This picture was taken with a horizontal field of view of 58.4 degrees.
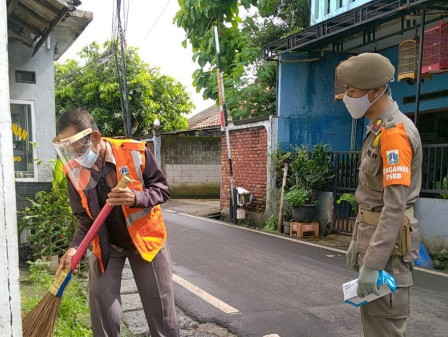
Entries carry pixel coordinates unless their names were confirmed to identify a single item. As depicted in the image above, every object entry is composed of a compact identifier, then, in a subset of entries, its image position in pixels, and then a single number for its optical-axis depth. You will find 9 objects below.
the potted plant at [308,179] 7.72
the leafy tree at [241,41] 10.48
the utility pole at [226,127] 9.27
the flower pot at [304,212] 7.69
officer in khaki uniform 1.77
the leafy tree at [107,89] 17.66
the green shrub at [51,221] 4.71
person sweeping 2.18
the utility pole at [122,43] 10.47
